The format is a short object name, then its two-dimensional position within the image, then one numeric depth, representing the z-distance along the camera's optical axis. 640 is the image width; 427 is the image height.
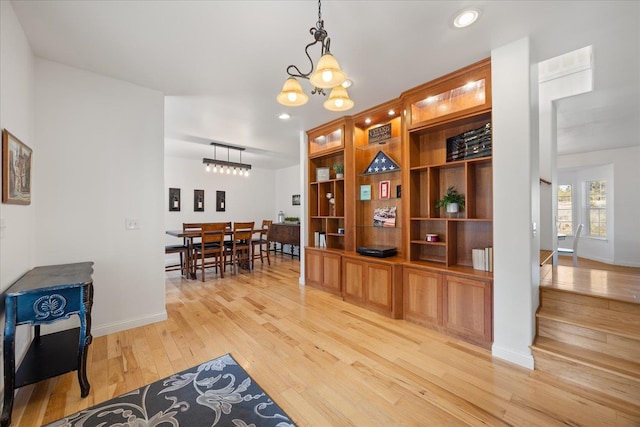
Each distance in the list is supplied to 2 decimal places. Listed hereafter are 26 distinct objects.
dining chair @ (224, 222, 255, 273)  5.39
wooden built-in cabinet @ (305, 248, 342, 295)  3.87
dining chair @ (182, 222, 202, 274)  4.93
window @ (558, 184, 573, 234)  6.77
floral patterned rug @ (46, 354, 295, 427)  1.59
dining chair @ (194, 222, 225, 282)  4.82
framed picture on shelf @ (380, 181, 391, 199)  3.58
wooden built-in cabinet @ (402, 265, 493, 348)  2.38
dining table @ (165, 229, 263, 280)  4.73
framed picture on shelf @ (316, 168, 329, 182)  4.35
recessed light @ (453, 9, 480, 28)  1.83
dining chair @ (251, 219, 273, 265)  5.87
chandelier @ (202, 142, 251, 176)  5.55
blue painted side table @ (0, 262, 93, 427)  1.53
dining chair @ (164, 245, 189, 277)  4.87
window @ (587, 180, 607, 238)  6.11
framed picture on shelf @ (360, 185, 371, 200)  3.80
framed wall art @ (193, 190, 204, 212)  7.06
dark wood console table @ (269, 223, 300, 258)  6.44
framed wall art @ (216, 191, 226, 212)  7.48
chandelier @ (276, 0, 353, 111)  1.59
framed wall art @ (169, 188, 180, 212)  6.66
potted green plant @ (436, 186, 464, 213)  2.76
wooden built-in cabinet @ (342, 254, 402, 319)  3.04
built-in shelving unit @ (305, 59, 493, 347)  2.54
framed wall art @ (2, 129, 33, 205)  1.73
